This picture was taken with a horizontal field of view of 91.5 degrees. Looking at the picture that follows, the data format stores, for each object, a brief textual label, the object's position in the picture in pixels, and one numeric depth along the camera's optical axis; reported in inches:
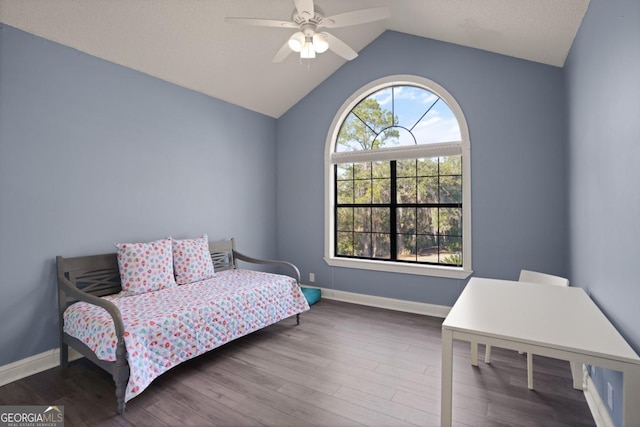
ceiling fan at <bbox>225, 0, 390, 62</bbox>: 84.7
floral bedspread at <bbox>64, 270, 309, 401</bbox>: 78.2
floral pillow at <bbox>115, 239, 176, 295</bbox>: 106.6
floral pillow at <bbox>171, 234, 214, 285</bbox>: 121.4
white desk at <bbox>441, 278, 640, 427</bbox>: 44.8
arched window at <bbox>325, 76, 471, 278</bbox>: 139.6
